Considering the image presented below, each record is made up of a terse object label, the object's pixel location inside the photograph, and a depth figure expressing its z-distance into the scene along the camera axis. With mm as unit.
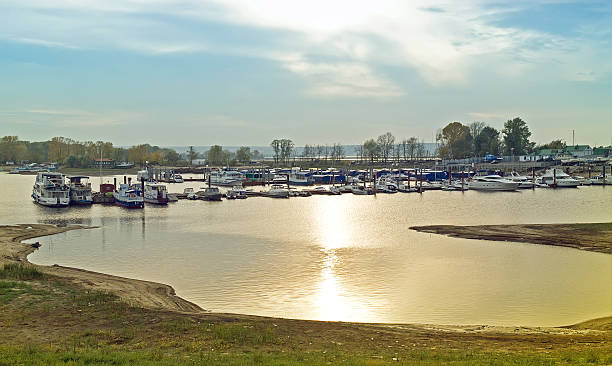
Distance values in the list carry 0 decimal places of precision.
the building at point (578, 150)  155075
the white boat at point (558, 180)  100312
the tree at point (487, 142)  160500
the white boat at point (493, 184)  96438
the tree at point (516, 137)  157000
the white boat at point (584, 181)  102612
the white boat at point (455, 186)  97188
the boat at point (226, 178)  108062
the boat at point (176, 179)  119938
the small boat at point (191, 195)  77562
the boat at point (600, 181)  103312
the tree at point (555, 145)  171600
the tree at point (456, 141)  168250
